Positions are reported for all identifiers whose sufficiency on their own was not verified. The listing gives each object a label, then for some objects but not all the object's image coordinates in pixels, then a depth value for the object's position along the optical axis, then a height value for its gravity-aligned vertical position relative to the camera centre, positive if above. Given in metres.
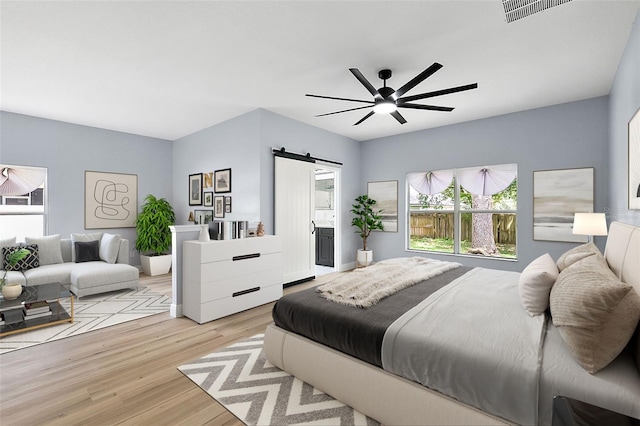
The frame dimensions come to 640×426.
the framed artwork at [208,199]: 5.25 +0.22
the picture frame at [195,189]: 5.51 +0.42
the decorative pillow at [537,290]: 1.74 -0.47
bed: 1.21 -0.69
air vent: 2.01 +1.45
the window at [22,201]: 4.55 +0.16
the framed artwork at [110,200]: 5.27 +0.22
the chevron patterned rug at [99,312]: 2.83 -1.21
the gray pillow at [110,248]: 4.52 -0.57
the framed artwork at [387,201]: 5.77 +0.21
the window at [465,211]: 4.68 +0.01
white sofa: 3.83 -0.79
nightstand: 0.93 -0.66
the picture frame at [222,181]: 4.83 +0.52
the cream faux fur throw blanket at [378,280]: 2.11 -0.58
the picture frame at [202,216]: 5.28 -0.08
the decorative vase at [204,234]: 3.46 -0.27
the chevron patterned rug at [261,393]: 1.76 -1.22
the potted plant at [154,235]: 5.54 -0.45
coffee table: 2.89 -1.13
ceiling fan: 2.79 +1.15
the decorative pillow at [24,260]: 3.93 -0.67
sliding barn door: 4.62 -0.06
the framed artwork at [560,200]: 3.97 +0.16
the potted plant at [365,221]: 5.84 -0.19
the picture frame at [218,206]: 5.00 +0.09
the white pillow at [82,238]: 4.57 -0.42
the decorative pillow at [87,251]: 4.50 -0.61
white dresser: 3.24 -0.76
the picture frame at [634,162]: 2.25 +0.41
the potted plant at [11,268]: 2.94 -0.72
